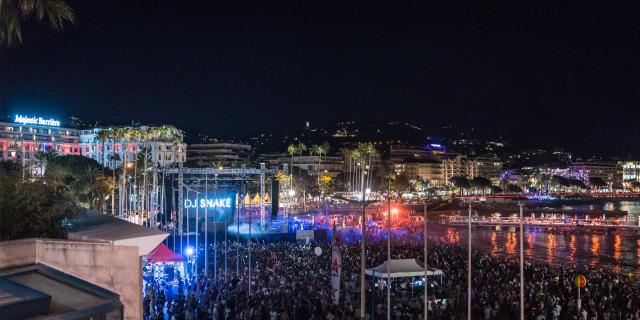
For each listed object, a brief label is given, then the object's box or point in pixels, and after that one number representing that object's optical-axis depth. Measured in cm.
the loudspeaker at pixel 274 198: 5581
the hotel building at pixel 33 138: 11912
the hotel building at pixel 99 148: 12992
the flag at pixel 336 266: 1751
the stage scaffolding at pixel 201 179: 4598
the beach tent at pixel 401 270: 2417
